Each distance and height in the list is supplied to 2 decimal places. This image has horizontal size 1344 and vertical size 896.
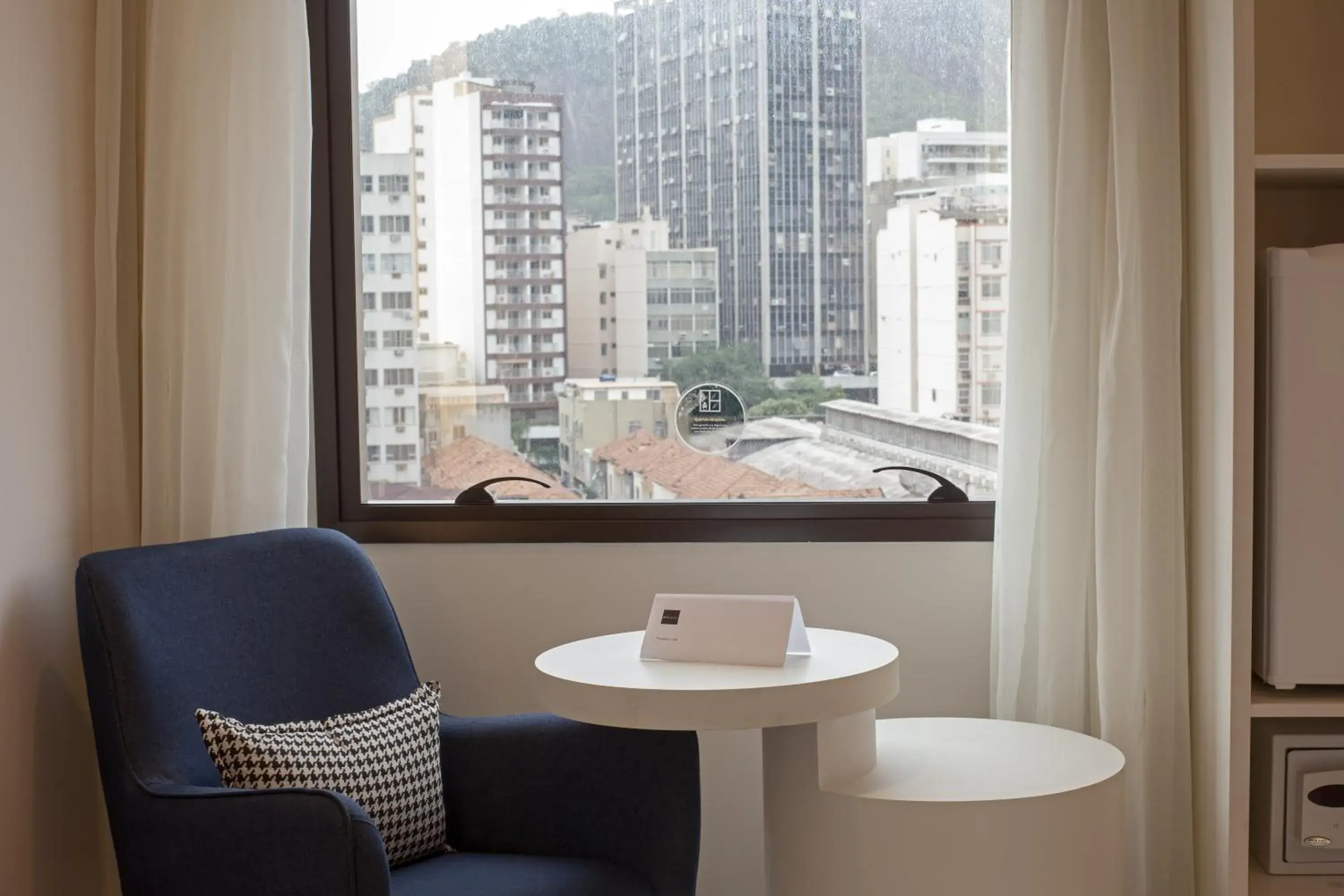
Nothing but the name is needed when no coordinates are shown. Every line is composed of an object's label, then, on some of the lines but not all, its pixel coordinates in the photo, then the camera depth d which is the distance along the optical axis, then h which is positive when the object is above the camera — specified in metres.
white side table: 1.70 -0.60
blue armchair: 1.59 -0.57
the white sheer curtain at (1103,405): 2.17 -0.06
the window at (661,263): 2.47 +0.24
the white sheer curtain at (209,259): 2.26 +0.24
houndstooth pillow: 1.74 -0.56
